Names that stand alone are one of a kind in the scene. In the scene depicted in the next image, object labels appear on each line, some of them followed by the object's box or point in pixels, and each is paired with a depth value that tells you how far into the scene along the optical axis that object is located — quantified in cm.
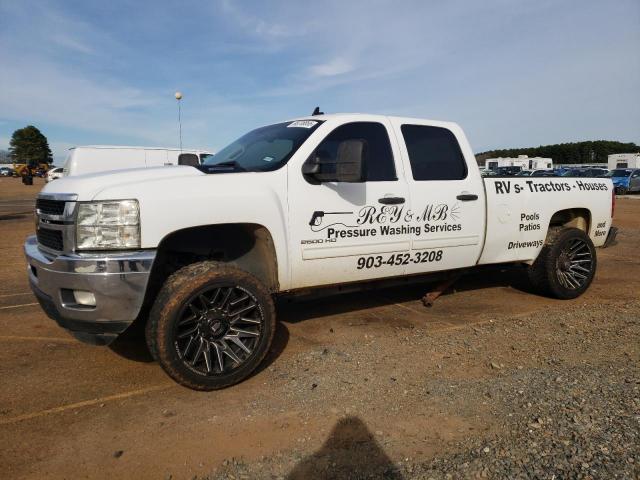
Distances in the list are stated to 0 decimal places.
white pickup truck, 302
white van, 1475
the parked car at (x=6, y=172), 6629
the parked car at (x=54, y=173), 2457
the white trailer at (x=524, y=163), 5949
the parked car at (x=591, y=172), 2942
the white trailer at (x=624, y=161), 4866
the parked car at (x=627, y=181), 2938
